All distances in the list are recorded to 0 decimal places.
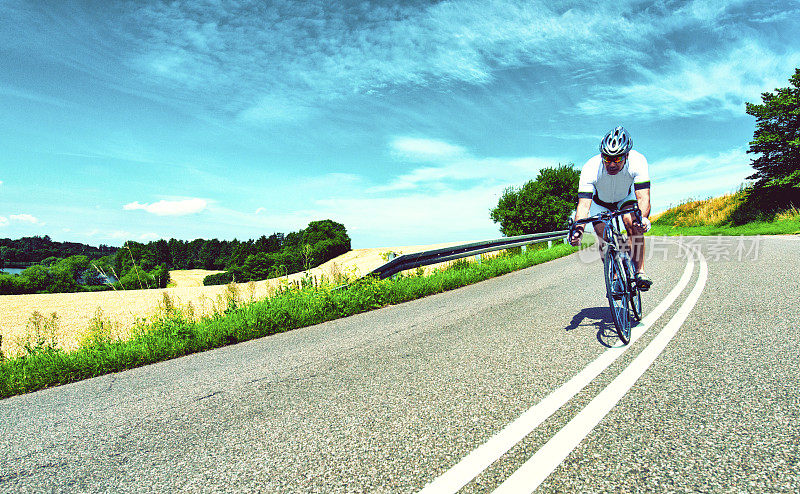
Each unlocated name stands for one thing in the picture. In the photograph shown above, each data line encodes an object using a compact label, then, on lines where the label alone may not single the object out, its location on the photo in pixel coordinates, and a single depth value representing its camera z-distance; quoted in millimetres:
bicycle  4441
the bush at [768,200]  28148
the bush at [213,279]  35334
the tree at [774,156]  28781
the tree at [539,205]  34031
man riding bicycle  4629
